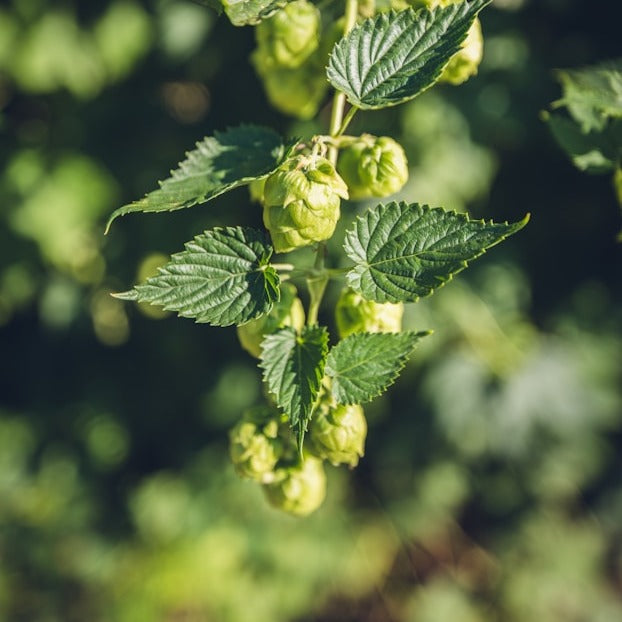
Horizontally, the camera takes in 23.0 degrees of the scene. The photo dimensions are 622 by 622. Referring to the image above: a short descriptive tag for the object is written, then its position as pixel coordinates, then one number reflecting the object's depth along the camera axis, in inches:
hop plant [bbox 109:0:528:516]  19.4
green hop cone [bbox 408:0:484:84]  21.5
